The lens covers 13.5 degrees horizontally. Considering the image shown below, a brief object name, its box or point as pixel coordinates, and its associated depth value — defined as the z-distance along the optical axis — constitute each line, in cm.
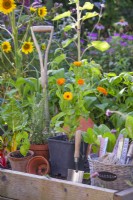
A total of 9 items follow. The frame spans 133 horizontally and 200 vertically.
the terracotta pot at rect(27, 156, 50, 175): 267
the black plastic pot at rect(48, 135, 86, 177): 262
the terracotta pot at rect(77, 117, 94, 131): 297
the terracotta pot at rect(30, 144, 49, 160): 280
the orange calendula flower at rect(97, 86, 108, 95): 283
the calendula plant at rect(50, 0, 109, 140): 273
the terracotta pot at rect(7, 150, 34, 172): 270
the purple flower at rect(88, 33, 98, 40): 675
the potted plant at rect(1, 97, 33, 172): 270
